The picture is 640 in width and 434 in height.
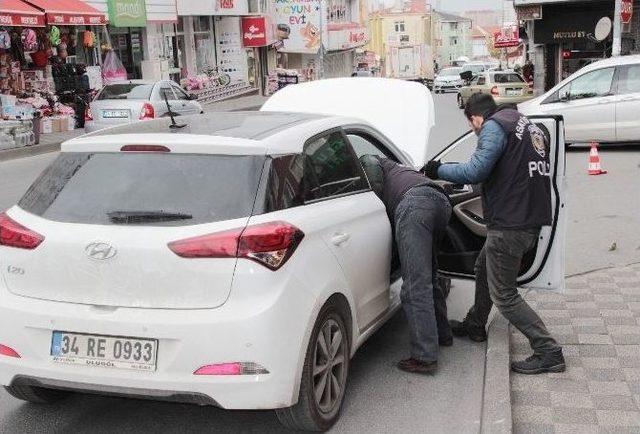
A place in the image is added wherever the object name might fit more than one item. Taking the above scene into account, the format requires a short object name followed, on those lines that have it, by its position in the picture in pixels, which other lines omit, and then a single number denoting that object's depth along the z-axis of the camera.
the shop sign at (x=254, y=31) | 40.81
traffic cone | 12.62
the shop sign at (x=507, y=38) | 55.88
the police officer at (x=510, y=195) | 4.43
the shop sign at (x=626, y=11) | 22.54
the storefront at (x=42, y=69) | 19.06
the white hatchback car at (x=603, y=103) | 14.95
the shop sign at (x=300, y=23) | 51.34
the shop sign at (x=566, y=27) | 29.36
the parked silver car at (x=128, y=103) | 18.45
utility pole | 20.71
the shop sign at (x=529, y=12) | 28.08
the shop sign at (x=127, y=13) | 27.89
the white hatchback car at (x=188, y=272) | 3.50
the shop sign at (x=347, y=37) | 58.84
